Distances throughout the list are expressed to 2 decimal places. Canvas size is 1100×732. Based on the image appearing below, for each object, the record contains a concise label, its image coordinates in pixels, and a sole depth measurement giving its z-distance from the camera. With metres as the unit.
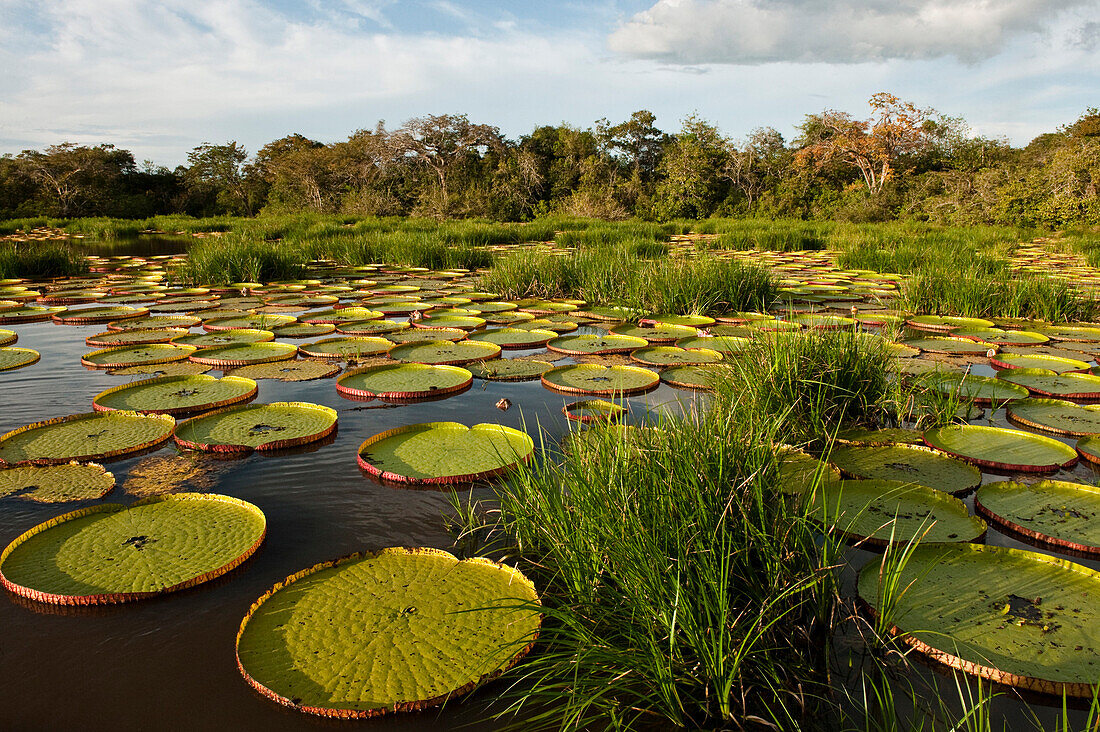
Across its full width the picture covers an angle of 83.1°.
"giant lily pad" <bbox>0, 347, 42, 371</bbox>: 4.03
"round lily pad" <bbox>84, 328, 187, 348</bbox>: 4.65
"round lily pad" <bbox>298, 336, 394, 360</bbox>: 4.39
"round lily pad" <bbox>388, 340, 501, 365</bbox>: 4.31
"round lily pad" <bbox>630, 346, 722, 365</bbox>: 4.15
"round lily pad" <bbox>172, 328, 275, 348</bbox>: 4.66
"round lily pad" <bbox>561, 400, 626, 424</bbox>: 3.01
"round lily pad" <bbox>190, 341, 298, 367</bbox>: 4.15
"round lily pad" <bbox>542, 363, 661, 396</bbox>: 3.59
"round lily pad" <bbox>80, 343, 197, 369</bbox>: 4.07
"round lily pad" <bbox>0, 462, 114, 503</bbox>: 2.30
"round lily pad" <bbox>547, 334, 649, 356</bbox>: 4.44
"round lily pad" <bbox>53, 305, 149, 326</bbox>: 5.65
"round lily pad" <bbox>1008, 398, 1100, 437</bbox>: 2.90
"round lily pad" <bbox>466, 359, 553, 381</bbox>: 3.97
